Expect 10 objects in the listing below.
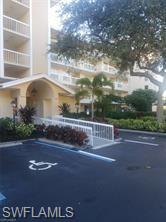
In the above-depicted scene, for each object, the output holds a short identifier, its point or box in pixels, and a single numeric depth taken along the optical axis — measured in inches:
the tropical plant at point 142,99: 745.0
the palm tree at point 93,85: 652.2
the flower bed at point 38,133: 329.6
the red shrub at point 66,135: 325.7
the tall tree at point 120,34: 373.6
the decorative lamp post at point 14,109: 382.5
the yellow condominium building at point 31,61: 489.9
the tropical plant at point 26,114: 409.3
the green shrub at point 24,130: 366.0
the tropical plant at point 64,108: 549.5
